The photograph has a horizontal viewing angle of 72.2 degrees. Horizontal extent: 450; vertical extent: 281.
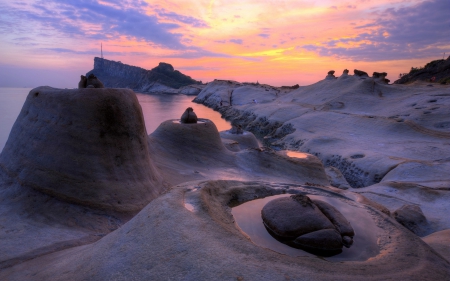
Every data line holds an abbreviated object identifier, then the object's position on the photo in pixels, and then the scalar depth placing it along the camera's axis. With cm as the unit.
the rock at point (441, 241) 404
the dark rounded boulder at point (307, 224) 311
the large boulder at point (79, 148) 513
